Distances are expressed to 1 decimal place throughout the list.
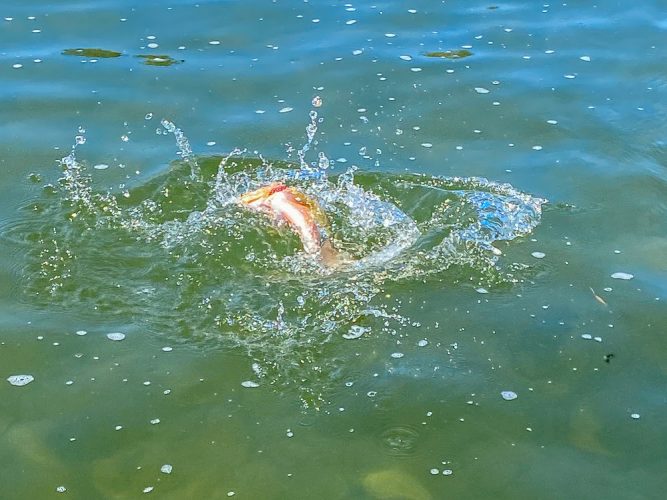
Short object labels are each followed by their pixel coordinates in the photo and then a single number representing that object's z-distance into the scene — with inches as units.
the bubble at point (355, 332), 213.8
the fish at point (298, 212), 238.8
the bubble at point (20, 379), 203.2
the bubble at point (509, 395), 201.2
